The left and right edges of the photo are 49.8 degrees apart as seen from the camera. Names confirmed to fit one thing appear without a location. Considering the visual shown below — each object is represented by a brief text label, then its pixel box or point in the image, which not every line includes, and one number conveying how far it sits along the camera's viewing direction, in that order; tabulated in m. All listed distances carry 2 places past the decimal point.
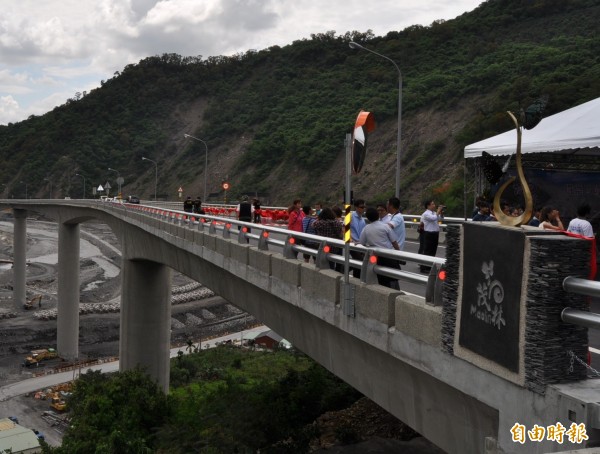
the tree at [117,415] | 19.94
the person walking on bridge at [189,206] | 26.58
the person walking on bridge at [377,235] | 8.18
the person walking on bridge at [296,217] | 13.72
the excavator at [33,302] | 59.88
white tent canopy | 13.55
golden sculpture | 4.81
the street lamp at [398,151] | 22.49
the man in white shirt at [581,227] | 9.09
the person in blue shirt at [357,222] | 10.56
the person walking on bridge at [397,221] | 10.44
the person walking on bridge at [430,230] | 12.93
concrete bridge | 4.46
